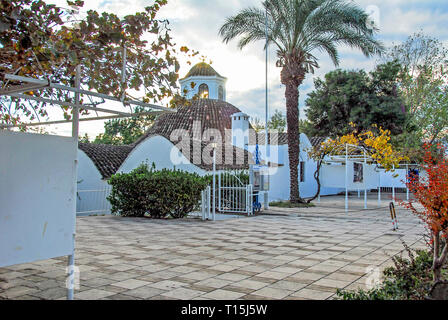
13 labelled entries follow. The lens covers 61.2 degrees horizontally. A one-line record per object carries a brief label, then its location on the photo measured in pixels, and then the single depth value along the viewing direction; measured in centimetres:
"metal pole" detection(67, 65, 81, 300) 422
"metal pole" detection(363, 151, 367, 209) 1579
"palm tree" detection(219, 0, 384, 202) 1585
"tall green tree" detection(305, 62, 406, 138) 2692
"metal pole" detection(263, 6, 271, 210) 1614
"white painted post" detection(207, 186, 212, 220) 1270
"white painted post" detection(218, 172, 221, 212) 1338
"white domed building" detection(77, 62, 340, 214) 1722
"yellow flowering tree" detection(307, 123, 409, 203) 1464
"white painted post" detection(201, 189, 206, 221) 1270
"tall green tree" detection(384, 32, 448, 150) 3022
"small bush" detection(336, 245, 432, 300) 423
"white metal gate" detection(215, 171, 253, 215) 1405
